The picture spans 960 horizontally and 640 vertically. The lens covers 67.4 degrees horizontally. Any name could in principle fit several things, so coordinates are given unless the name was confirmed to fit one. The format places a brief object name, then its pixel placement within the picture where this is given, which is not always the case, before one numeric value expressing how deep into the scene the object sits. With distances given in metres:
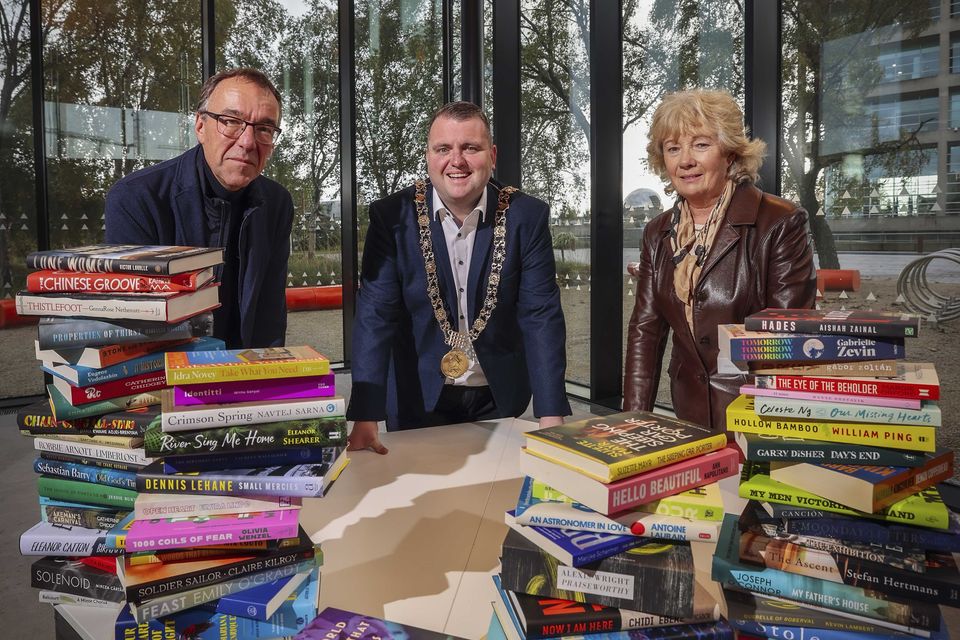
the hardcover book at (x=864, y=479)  1.02
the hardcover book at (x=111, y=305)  1.16
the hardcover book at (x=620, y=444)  1.00
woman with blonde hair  1.97
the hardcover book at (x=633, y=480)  0.98
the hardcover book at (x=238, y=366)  1.09
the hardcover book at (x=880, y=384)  1.05
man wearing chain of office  2.13
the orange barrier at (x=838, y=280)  3.26
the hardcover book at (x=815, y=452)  1.06
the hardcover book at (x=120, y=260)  1.18
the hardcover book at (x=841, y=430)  1.06
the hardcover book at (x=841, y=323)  1.10
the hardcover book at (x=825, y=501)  1.02
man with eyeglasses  1.97
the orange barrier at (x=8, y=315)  5.30
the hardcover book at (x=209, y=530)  1.05
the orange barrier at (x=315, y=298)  6.07
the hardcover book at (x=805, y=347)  1.11
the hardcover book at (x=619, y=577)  0.94
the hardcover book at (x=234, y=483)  1.07
